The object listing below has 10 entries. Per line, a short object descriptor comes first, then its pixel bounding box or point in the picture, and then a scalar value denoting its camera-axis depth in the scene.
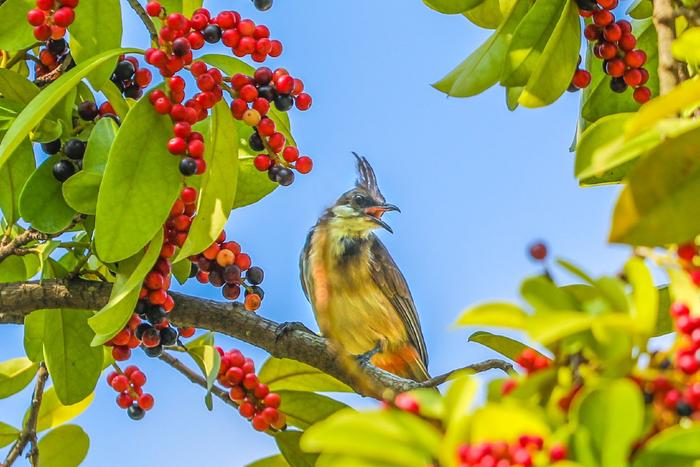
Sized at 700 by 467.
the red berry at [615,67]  4.68
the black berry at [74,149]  5.21
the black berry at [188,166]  4.61
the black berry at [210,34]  4.94
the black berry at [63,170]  5.19
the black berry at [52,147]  5.36
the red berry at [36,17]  5.09
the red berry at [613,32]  4.65
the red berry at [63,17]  5.02
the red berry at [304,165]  5.32
